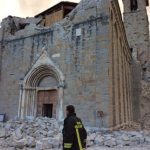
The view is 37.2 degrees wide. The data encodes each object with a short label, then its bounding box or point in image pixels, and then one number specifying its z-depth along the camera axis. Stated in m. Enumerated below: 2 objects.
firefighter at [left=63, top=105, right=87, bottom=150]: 3.77
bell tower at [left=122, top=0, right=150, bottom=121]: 22.80
